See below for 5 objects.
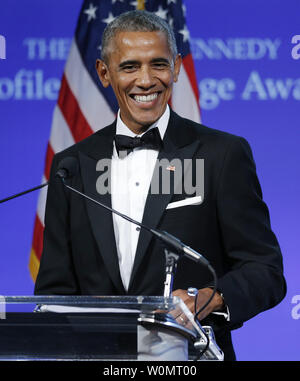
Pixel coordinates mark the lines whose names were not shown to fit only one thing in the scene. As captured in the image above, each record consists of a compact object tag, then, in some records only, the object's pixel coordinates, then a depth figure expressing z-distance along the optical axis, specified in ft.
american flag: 21.63
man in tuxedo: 18.23
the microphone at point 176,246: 17.08
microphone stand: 17.02
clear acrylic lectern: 16.82
